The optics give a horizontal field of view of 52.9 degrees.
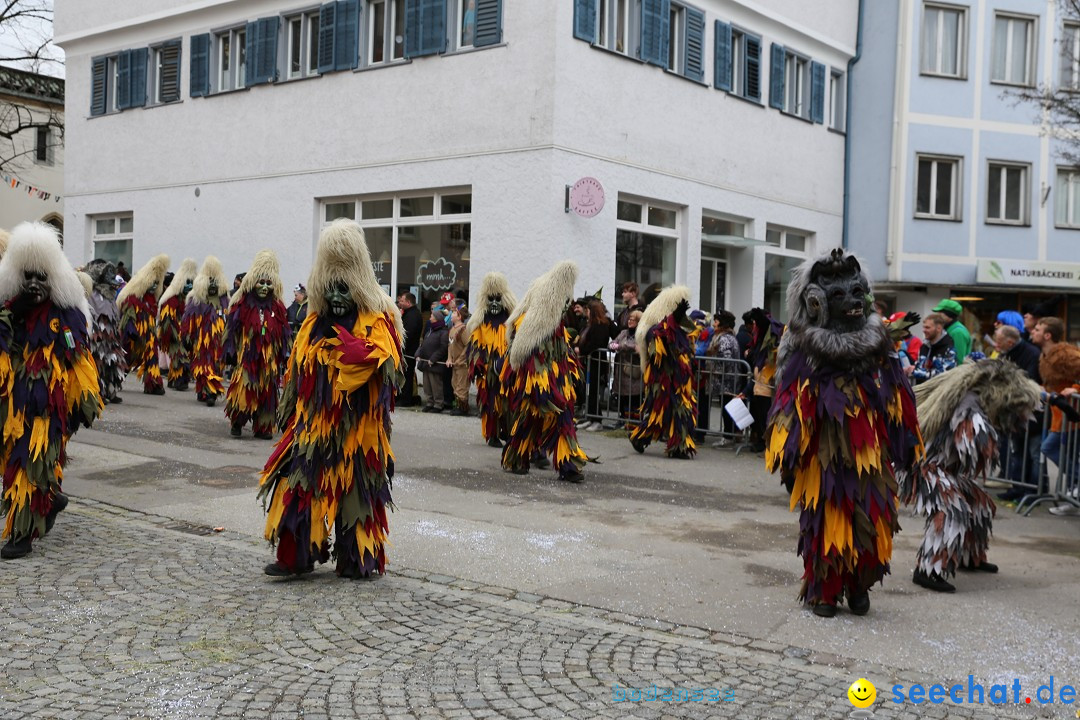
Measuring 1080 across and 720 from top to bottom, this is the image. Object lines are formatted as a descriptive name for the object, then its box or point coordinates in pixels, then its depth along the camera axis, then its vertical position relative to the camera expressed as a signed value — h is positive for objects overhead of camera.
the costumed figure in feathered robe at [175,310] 16.22 +0.08
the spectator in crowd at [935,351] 10.74 -0.14
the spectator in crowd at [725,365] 13.38 -0.42
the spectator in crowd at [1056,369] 9.40 -0.25
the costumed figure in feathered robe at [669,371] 12.15 -0.47
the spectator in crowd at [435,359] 15.58 -0.53
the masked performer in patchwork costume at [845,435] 5.82 -0.54
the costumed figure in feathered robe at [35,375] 6.84 -0.40
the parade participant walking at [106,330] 14.29 -0.22
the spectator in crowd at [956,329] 11.39 +0.09
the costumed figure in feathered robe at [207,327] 15.05 -0.15
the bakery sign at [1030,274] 23.52 +1.45
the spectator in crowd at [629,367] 13.96 -0.50
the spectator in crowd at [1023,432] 10.08 -0.85
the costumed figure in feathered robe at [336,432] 6.20 -0.65
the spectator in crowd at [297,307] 16.56 +0.18
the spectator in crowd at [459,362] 15.30 -0.55
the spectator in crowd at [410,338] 16.30 -0.24
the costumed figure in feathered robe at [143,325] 16.50 -0.16
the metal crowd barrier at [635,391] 13.42 -0.81
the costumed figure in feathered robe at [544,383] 10.23 -0.55
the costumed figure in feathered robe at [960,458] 6.61 -0.74
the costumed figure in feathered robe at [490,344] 11.73 -0.21
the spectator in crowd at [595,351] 14.55 -0.32
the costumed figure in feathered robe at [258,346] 12.14 -0.32
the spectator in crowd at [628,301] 14.27 +0.36
